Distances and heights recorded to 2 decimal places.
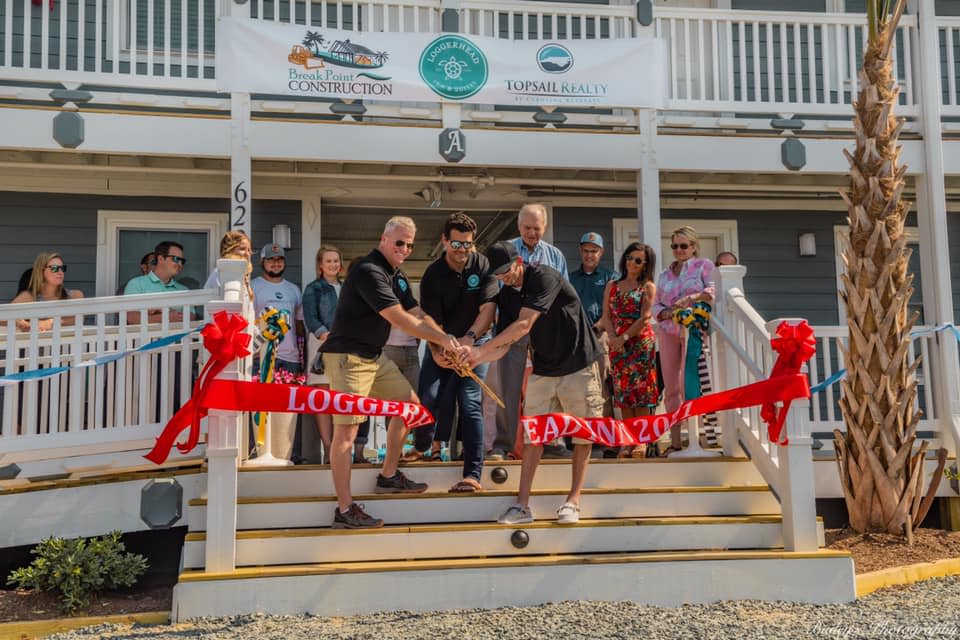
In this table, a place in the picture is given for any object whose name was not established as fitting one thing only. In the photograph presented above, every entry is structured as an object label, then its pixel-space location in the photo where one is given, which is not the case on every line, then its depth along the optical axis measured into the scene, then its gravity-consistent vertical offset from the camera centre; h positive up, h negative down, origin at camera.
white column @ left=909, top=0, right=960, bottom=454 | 8.49 +1.84
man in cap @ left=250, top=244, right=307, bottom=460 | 6.84 +0.72
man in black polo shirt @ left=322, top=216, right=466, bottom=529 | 4.89 +0.30
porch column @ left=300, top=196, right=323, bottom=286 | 9.43 +1.69
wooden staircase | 4.60 -0.94
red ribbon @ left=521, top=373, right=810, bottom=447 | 5.04 -0.21
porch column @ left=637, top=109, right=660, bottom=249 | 8.25 +1.85
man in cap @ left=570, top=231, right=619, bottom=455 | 6.90 +0.85
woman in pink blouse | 6.38 +0.64
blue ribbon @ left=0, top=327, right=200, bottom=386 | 5.33 +0.19
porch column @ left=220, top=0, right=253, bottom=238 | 7.57 +2.03
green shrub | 5.00 -1.01
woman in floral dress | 6.25 +0.35
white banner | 7.53 +2.86
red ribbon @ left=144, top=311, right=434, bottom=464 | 4.76 -0.04
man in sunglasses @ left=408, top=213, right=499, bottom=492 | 5.27 +0.45
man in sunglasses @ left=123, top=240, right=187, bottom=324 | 7.24 +0.99
